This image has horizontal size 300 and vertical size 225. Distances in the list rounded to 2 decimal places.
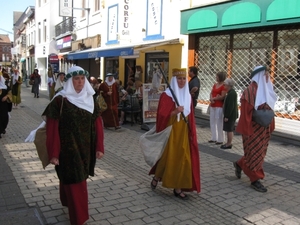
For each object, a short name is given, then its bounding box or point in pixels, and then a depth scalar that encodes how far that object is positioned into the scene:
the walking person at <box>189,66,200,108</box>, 7.67
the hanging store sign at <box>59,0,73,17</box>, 19.27
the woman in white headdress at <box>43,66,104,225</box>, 3.24
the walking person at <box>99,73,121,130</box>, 9.20
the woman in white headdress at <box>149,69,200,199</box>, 4.12
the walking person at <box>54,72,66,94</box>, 8.34
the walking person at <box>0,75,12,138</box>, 7.64
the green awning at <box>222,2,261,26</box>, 8.45
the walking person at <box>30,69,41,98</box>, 19.44
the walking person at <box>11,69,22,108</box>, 13.80
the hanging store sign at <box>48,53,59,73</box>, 23.72
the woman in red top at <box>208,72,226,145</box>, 7.30
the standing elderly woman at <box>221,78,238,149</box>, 6.86
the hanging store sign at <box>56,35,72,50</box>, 22.28
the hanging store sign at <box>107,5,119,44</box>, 15.55
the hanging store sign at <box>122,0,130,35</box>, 14.62
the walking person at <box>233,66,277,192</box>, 4.56
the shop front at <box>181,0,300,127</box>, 8.05
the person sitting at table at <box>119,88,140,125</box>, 10.08
